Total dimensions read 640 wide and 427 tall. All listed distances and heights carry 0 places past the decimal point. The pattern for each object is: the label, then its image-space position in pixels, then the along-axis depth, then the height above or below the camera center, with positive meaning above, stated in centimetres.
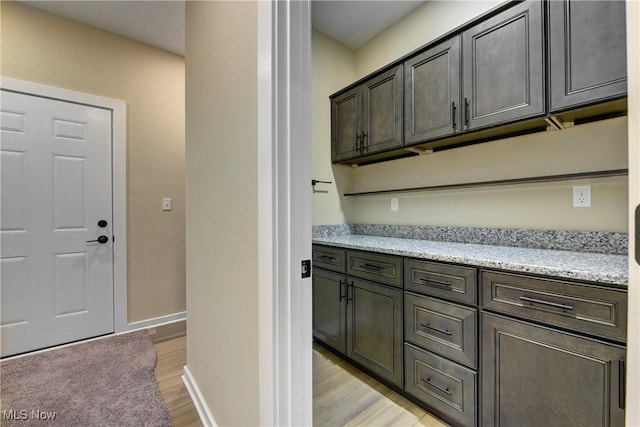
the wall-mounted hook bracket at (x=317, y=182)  253 +28
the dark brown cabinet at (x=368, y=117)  206 +79
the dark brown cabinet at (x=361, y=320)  164 -72
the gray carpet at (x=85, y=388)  146 -106
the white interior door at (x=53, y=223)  208 -6
